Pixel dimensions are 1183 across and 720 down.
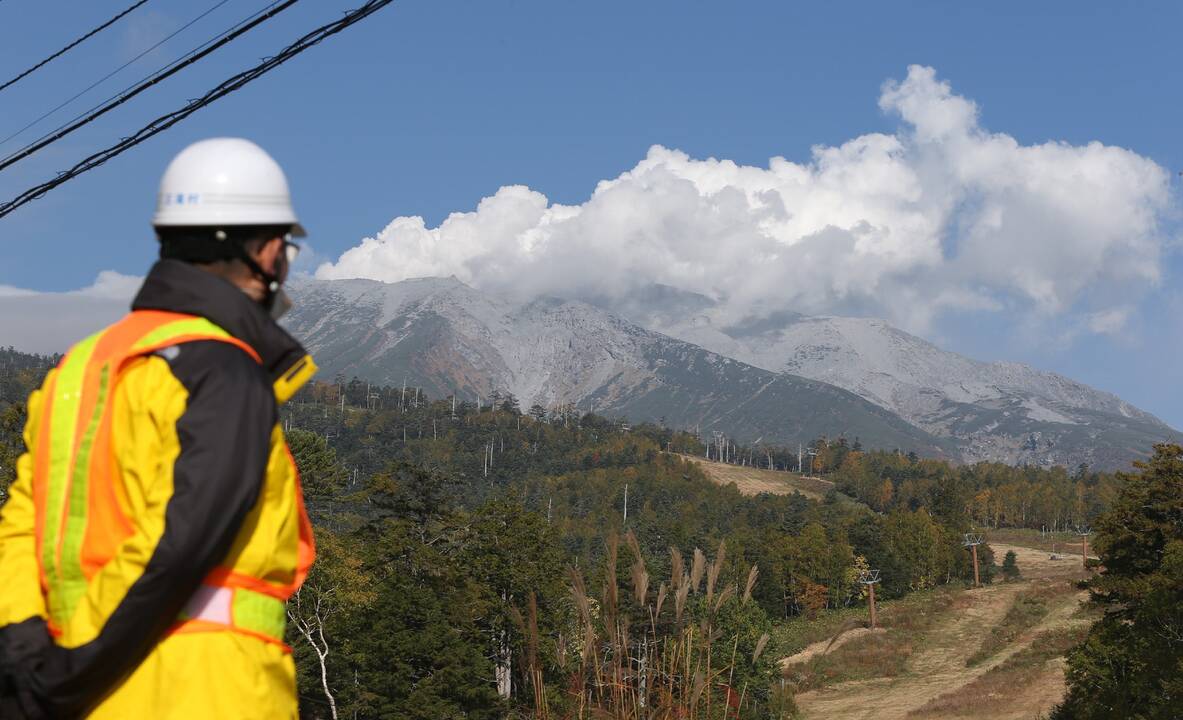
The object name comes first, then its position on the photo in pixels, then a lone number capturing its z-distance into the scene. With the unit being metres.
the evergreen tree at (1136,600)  26.75
